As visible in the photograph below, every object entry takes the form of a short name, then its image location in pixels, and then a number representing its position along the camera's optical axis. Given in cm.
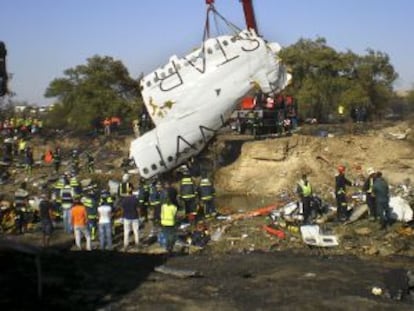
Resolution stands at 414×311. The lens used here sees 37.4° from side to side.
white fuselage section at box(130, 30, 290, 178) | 2327
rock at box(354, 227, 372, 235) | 1688
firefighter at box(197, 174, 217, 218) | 1927
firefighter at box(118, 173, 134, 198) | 1989
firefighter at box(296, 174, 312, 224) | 1786
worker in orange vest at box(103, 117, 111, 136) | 3515
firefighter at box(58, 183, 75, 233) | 1873
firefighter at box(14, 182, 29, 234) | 1930
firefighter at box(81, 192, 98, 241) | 1761
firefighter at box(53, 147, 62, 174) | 2933
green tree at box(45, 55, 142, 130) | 3731
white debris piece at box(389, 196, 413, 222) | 1759
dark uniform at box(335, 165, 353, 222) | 1817
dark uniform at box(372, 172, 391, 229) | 1689
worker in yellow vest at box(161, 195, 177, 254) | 1555
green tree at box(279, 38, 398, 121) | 3531
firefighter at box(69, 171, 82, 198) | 2018
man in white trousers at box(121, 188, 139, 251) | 1681
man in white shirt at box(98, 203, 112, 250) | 1645
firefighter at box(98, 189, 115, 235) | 1784
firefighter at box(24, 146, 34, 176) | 2974
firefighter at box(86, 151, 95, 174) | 2860
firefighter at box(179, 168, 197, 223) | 1900
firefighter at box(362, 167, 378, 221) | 1767
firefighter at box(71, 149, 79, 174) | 2883
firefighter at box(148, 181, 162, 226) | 1873
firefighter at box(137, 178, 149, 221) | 2012
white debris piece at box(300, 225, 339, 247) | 1634
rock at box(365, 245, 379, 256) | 1568
